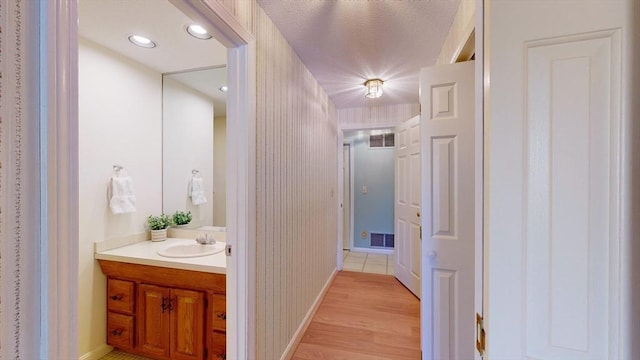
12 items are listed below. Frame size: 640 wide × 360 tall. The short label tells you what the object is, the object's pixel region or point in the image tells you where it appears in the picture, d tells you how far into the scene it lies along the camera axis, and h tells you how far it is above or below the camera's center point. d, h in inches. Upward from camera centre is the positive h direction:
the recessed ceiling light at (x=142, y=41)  68.8 +38.7
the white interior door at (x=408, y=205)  114.1 -12.8
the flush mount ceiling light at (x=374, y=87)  100.7 +37.2
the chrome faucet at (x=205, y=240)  80.3 -19.9
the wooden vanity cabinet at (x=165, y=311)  61.9 -35.2
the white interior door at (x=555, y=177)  20.6 +0.2
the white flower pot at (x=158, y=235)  83.9 -19.2
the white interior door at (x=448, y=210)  55.4 -7.0
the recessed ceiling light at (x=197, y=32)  64.0 +38.6
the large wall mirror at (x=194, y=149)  92.1 +10.8
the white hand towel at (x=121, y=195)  74.4 -5.4
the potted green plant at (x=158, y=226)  84.2 -16.7
